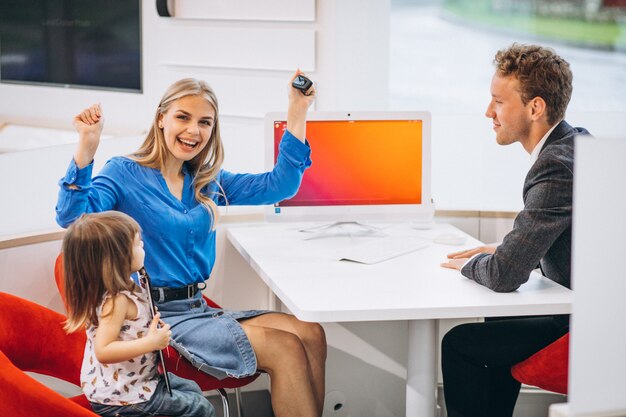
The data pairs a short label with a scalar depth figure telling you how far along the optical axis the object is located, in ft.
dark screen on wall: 18.12
